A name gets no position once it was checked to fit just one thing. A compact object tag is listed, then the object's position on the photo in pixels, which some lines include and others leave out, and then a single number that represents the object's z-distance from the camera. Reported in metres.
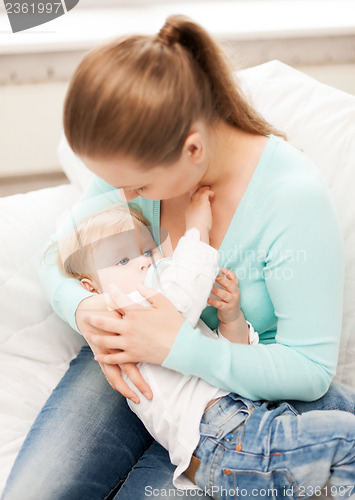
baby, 0.84
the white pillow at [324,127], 1.05
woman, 0.72
